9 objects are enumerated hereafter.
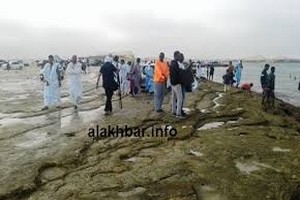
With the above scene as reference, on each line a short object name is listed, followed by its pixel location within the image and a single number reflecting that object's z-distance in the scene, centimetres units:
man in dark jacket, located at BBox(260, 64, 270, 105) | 1769
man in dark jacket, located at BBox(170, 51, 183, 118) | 1265
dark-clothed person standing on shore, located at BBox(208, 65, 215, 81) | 4315
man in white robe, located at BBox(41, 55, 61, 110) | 1625
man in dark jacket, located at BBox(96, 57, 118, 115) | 1402
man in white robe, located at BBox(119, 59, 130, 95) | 2088
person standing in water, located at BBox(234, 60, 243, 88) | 2969
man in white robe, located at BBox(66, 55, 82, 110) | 1568
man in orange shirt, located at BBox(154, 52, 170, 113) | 1362
